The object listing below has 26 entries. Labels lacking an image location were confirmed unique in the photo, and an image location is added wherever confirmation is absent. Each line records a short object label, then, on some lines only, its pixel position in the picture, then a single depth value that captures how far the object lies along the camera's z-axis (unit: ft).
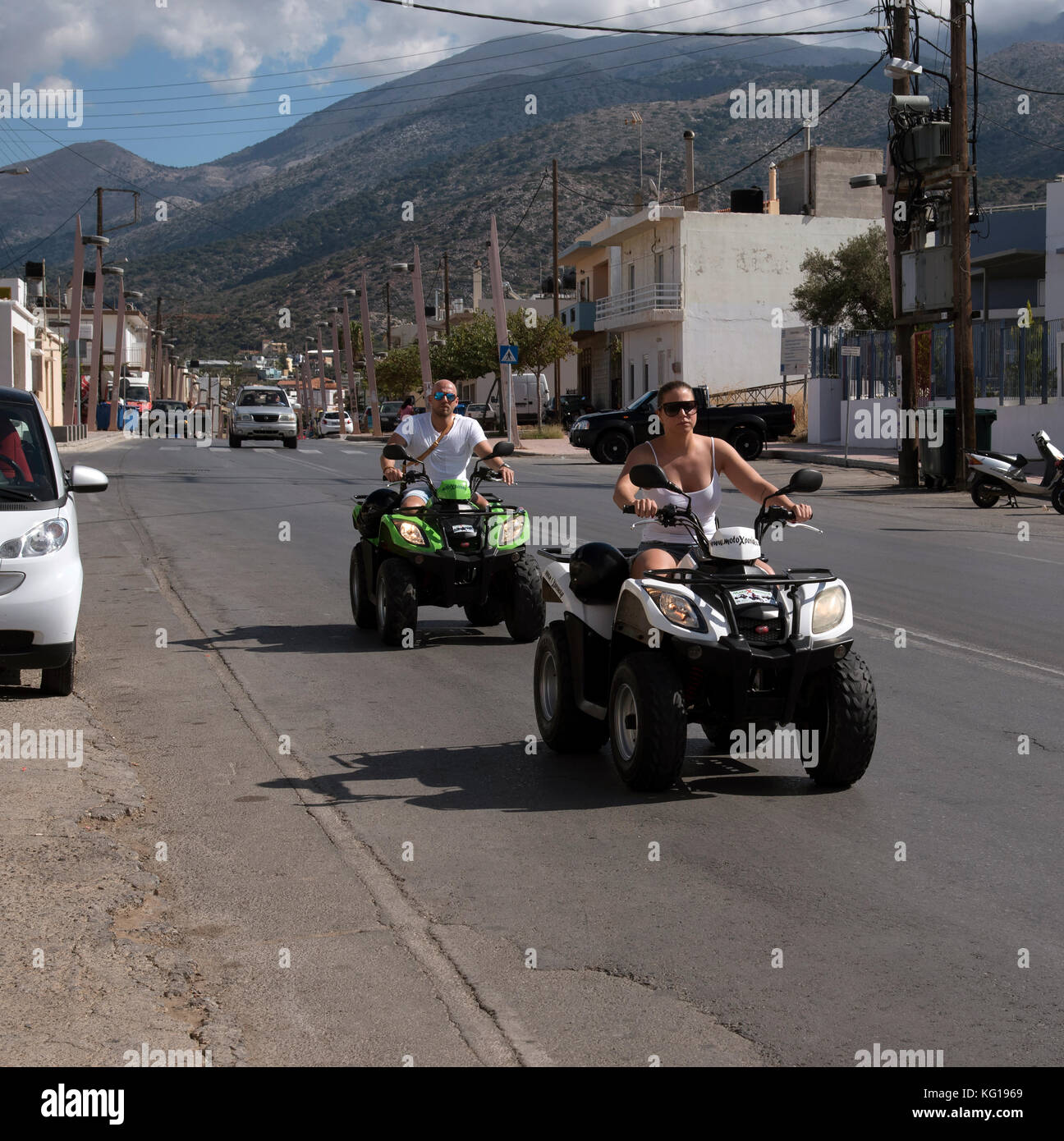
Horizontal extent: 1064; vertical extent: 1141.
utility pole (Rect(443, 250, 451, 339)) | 277.19
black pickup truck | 125.80
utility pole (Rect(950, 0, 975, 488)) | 87.20
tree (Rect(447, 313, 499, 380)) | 238.48
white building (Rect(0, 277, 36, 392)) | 197.06
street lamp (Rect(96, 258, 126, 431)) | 227.81
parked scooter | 77.92
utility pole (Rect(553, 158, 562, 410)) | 220.64
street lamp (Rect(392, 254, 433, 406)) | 188.85
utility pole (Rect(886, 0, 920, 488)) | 91.50
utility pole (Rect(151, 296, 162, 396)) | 352.51
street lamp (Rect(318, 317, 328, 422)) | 274.40
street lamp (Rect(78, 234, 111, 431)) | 208.85
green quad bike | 35.50
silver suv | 160.86
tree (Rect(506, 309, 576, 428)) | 220.43
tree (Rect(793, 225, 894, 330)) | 182.60
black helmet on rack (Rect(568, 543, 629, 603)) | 23.59
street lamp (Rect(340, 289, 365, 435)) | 274.77
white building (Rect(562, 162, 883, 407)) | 210.18
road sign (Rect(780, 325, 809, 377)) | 156.15
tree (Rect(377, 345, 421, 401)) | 317.83
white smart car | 28.04
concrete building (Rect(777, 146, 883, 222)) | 240.12
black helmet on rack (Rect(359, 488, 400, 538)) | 37.45
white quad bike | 21.50
